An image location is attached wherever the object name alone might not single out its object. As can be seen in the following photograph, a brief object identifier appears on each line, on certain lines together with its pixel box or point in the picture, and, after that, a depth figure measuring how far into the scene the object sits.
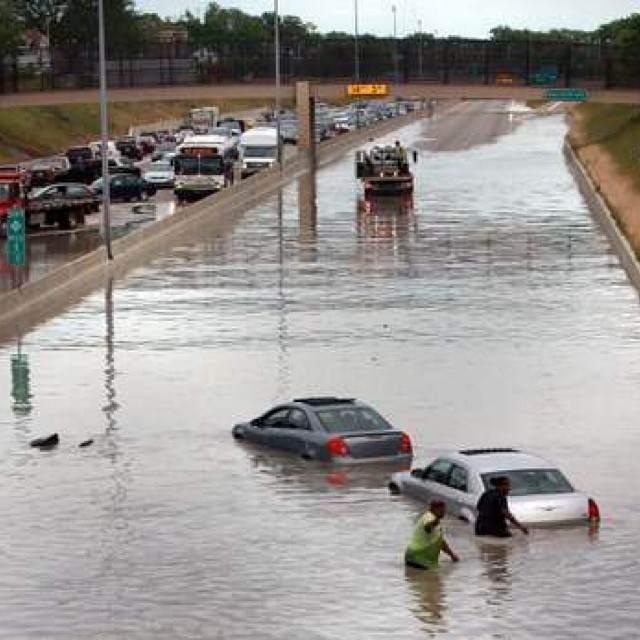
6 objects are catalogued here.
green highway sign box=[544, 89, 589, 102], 119.12
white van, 110.19
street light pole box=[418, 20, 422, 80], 138.76
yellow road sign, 122.06
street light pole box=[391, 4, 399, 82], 139.12
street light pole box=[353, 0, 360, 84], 135.12
